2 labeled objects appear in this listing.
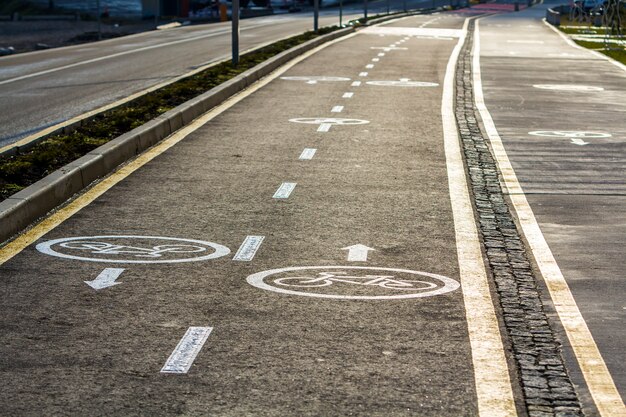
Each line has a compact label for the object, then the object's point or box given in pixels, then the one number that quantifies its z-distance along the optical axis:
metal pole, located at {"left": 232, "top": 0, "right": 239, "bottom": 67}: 34.91
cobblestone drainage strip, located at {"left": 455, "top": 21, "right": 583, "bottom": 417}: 8.05
